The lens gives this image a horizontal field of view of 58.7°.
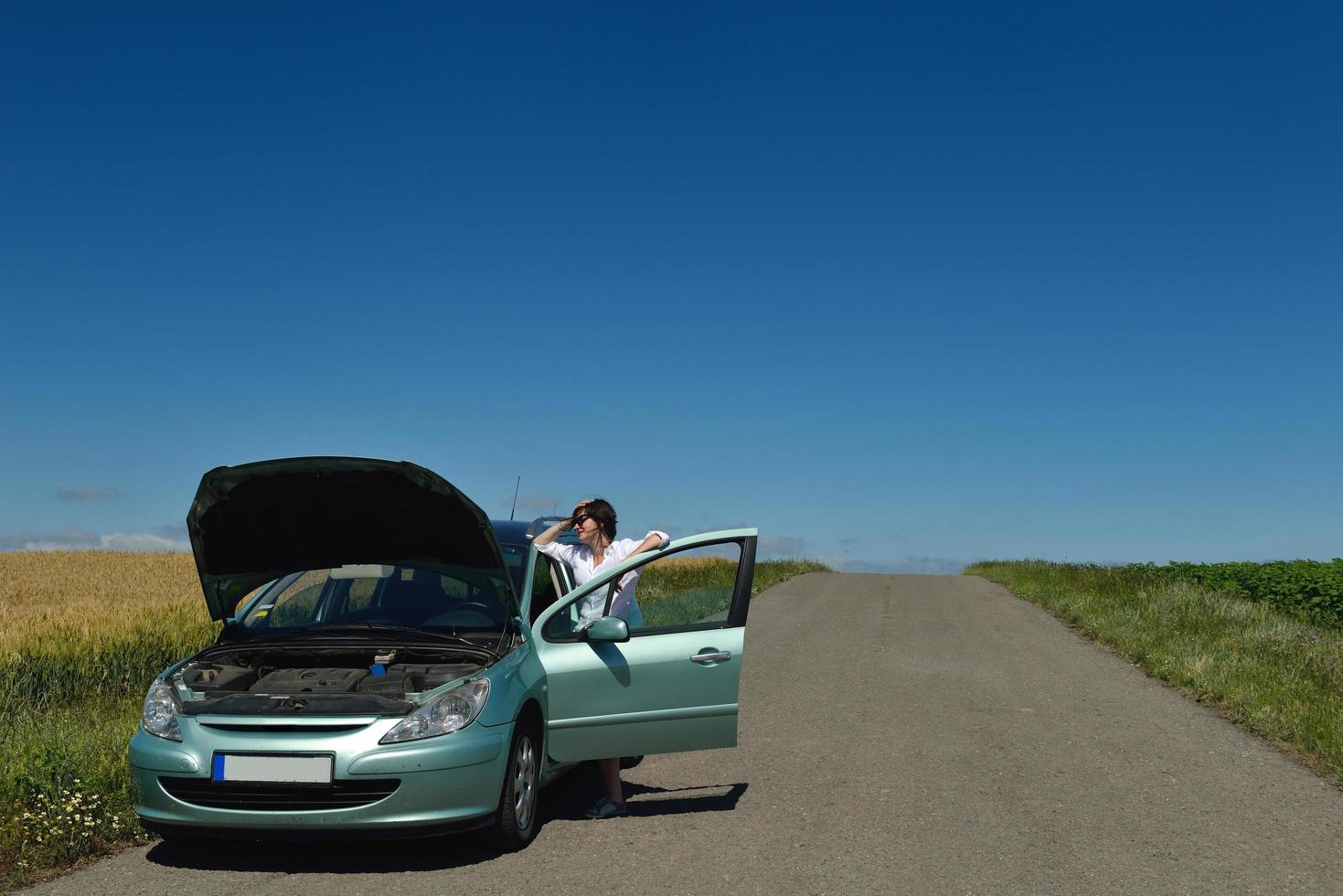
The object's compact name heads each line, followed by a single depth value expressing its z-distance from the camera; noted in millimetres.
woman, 7246
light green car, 5672
